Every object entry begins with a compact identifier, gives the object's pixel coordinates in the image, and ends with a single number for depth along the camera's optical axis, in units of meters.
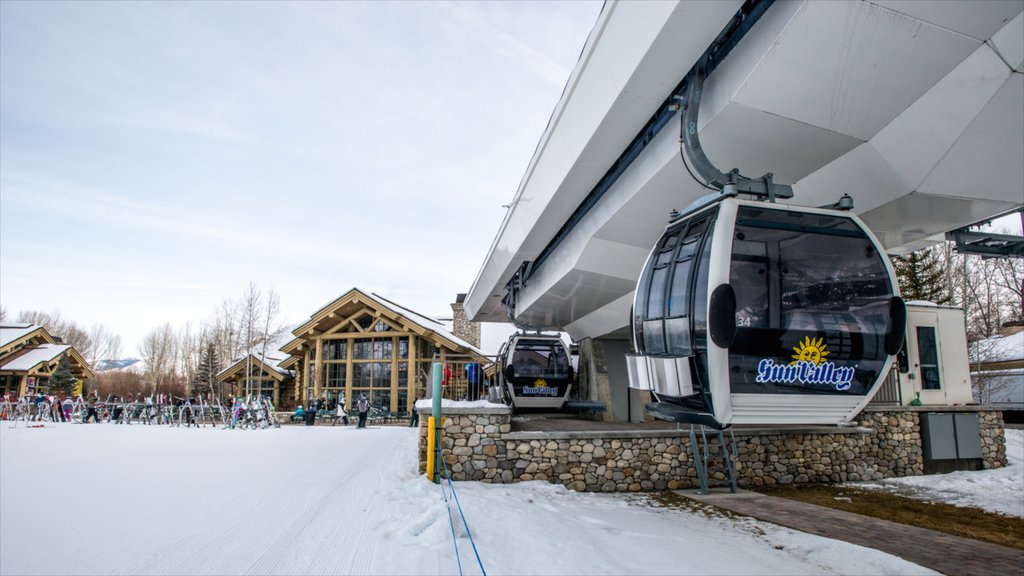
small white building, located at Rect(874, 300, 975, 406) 11.80
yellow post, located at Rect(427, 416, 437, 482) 8.66
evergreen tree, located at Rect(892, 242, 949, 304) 24.89
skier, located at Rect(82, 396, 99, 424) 25.40
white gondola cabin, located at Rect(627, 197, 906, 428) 4.21
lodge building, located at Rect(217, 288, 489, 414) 27.92
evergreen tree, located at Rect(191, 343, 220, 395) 46.59
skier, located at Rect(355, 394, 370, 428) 20.93
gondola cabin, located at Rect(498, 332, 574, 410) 15.88
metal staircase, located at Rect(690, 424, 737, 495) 9.22
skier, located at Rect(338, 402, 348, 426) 24.64
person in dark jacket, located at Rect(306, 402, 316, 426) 23.23
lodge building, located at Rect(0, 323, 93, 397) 34.09
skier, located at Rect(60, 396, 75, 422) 25.92
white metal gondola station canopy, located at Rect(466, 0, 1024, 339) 4.30
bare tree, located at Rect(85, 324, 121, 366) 71.56
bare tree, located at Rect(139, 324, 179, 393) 66.81
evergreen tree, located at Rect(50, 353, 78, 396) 36.91
